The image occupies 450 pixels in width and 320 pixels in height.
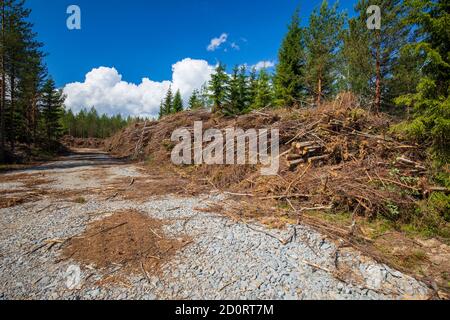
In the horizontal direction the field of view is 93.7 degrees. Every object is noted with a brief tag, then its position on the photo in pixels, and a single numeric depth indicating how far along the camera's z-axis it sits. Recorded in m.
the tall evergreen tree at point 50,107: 25.53
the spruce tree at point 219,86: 23.74
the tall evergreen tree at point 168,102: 44.34
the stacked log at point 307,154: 7.09
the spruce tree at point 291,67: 19.33
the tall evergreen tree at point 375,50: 11.98
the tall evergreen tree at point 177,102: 40.81
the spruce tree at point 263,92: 23.98
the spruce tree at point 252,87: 23.83
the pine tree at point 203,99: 24.32
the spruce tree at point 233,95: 23.30
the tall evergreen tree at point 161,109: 48.91
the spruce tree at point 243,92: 23.38
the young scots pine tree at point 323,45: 15.67
